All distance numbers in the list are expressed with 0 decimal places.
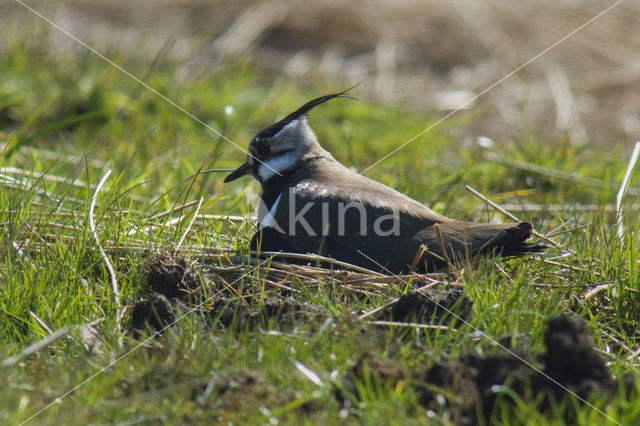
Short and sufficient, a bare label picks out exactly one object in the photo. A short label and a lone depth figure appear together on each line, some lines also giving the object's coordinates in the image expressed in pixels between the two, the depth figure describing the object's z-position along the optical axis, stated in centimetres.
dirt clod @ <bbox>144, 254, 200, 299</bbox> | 692
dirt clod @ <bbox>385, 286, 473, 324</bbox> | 629
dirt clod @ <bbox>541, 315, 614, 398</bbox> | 534
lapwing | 733
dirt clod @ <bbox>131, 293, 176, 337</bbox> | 639
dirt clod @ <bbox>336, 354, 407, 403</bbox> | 529
